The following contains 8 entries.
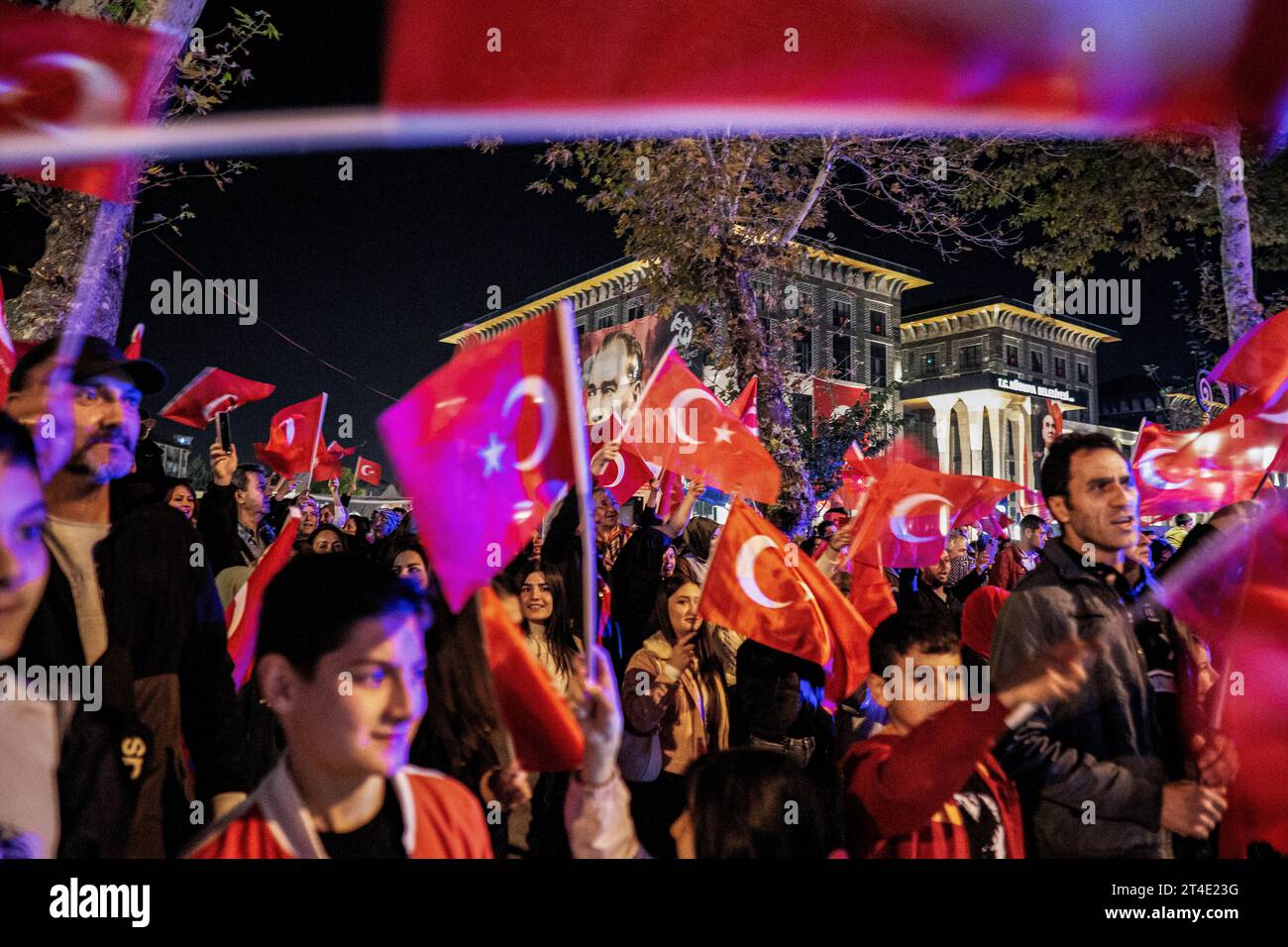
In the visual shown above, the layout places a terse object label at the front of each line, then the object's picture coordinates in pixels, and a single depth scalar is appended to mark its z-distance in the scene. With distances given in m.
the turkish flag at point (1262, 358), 5.90
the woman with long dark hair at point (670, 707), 4.52
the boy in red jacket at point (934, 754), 2.78
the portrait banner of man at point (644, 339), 8.17
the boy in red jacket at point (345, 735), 2.31
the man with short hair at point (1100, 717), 3.23
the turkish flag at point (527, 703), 2.83
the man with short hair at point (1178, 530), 11.73
